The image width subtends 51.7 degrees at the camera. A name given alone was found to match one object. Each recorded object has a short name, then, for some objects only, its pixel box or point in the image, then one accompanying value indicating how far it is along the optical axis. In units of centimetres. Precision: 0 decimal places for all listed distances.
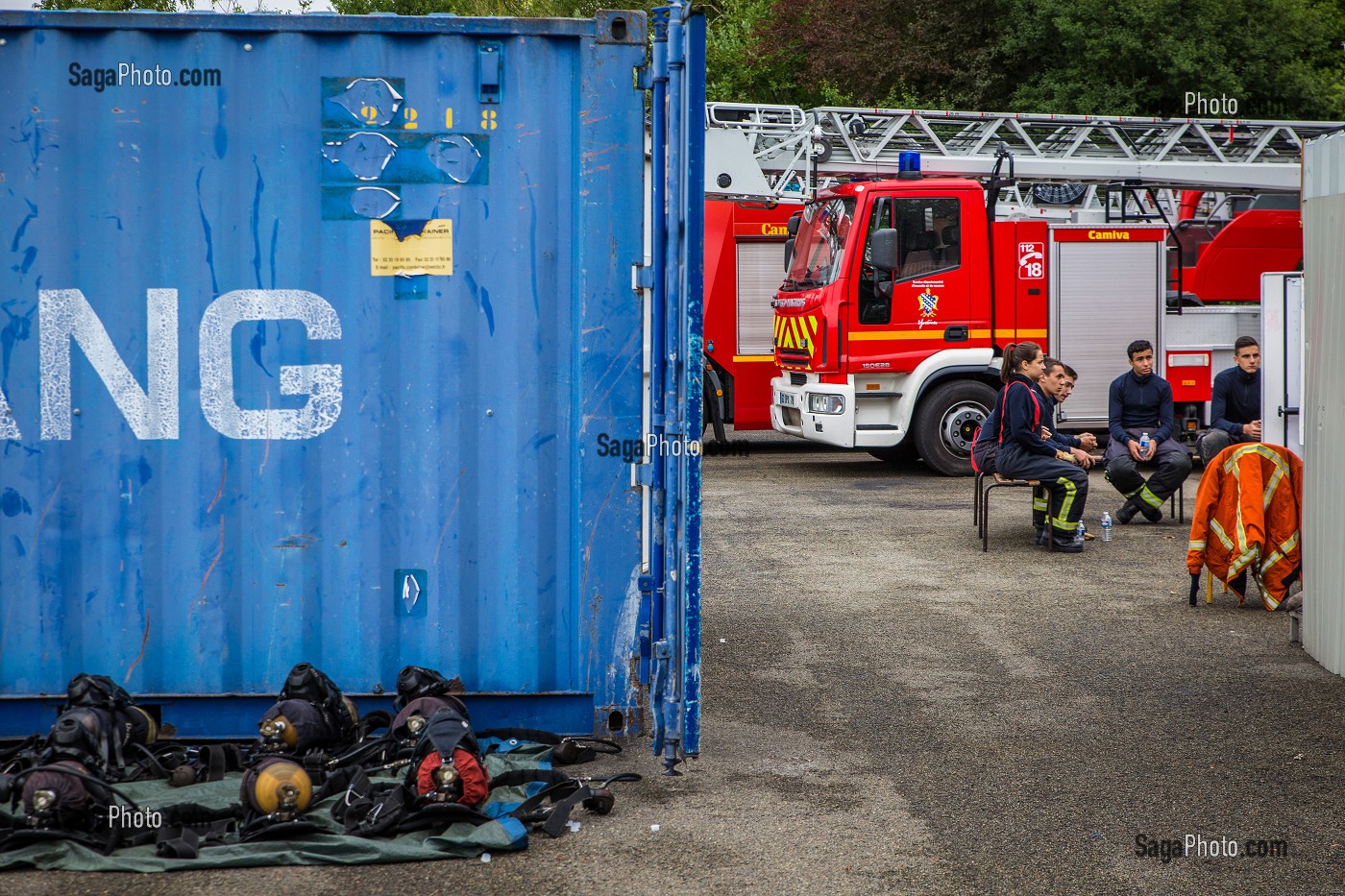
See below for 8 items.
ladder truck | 1349
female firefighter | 963
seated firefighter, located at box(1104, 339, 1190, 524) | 1082
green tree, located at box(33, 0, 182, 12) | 2743
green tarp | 411
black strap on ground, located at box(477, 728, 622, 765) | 506
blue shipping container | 505
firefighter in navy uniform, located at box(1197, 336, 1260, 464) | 1113
